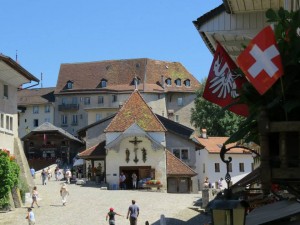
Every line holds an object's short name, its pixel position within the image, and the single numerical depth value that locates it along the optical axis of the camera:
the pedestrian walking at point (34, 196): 32.16
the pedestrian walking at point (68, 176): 49.20
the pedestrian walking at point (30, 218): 25.20
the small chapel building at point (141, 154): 45.75
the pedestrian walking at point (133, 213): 24.75
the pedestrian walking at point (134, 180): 44.44
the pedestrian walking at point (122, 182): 44.59
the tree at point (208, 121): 69.50
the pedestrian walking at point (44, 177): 46.92
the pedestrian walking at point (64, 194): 33.28
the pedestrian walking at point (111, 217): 24.40
